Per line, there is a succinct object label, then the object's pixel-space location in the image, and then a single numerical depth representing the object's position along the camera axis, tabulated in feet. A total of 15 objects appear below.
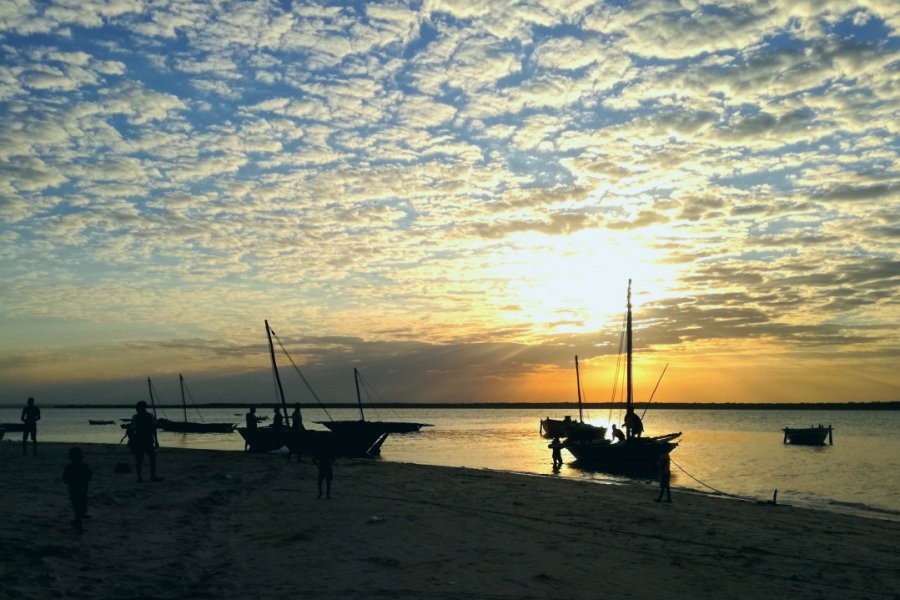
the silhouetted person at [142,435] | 63.36
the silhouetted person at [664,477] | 75.72
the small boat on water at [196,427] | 268.21
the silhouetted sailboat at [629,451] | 120.16
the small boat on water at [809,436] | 242.17
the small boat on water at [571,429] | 207.31
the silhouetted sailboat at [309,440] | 119.24
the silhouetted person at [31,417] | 90.36
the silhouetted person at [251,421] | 127.77
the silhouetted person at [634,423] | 119.85
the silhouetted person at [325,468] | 63.77
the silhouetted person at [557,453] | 142.82
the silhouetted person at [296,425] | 108.06
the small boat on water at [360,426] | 150.20
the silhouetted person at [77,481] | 41.68
